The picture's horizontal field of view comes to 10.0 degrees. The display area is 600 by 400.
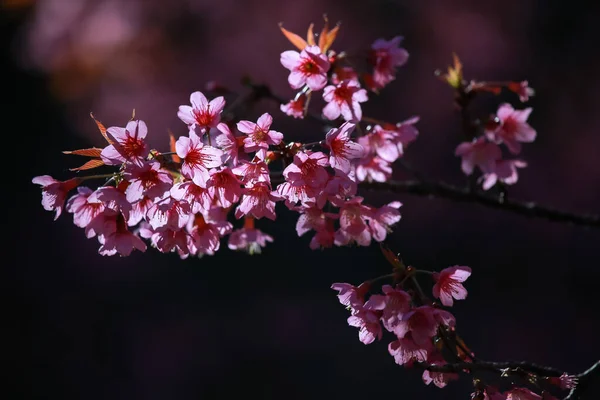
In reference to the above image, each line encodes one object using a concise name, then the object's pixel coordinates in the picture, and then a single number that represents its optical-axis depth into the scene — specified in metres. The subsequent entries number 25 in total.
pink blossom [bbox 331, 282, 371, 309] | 2.00
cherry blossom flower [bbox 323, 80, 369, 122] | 2.06
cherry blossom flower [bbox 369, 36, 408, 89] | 2.12
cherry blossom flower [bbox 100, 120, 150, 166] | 1.98
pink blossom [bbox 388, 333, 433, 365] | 1.99
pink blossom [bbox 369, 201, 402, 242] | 2.04
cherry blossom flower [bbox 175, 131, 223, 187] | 1.97
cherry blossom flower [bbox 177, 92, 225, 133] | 2.00
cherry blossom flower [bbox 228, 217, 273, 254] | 2.13
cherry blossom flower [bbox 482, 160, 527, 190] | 2.13
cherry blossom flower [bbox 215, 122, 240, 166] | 1.99
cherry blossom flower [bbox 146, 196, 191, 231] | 1.99
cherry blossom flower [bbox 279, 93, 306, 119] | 2.07
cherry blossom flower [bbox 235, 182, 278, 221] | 1.99
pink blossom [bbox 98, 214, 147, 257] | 2.01
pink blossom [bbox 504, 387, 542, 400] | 1.99
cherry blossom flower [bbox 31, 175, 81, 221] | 2.02
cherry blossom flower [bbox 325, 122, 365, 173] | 1.99
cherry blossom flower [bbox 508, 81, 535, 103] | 2.14
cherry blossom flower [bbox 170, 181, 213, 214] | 1.99
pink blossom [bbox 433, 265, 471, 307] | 2.01
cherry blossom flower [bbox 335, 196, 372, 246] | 2.04
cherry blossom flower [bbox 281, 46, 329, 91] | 2.05
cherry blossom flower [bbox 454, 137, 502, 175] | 2.12
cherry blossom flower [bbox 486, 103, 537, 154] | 2.12
